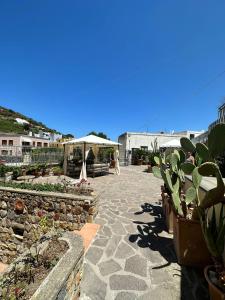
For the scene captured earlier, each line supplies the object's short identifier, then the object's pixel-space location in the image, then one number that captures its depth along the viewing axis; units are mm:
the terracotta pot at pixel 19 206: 4390
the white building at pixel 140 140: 16733
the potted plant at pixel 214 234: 1605
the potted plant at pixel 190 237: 2226
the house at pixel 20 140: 24244
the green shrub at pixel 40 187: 4507
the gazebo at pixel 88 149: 8013
